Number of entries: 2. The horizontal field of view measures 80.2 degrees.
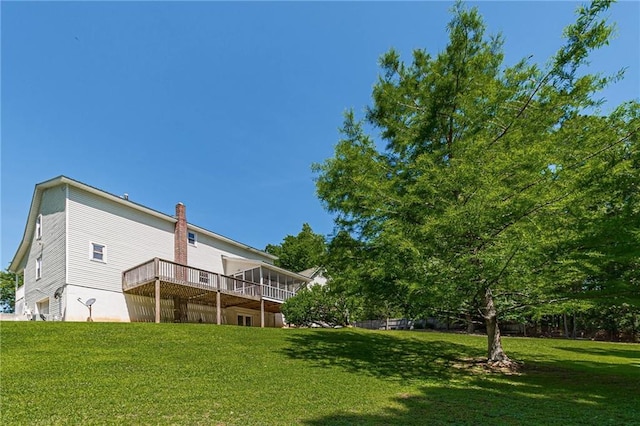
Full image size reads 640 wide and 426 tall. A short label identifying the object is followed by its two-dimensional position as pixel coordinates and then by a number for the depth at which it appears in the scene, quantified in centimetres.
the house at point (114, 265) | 1669
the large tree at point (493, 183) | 793
